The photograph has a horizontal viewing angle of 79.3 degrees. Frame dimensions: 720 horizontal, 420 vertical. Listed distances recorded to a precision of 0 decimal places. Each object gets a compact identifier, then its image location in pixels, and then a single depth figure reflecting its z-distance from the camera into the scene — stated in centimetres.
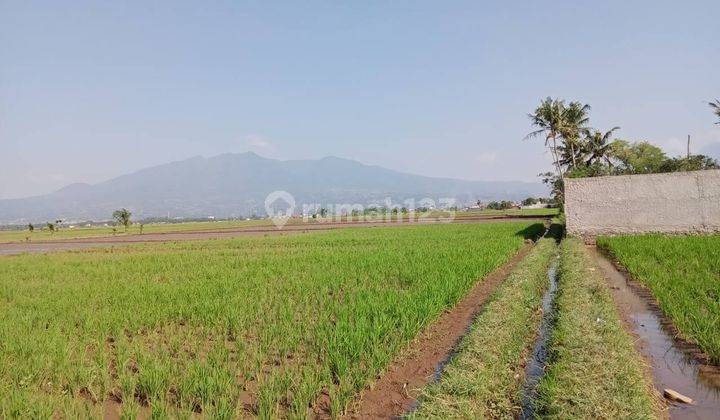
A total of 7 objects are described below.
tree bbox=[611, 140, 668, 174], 4028
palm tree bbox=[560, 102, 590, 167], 3234
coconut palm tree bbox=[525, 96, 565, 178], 3166
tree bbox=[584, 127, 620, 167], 3516
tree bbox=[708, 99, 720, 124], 2838
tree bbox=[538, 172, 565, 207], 3410
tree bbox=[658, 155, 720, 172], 3947
